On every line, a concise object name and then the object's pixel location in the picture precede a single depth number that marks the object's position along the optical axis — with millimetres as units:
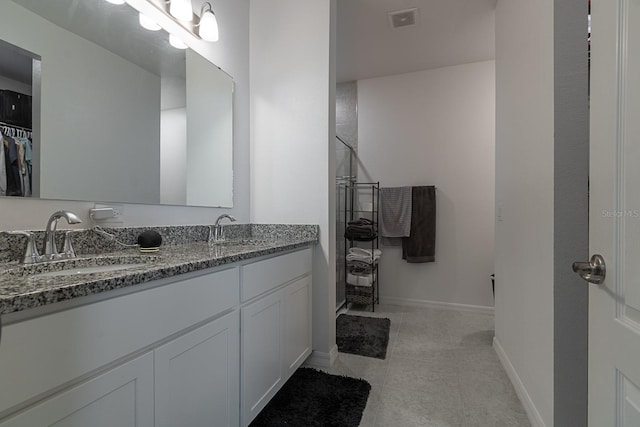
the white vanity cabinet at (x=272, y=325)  1246
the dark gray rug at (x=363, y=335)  2182
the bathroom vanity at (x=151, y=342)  574
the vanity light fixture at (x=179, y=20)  1445
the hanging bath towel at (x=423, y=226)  3182
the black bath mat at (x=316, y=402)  1415
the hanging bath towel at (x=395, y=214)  3242
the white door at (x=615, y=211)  599
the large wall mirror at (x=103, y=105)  1032
